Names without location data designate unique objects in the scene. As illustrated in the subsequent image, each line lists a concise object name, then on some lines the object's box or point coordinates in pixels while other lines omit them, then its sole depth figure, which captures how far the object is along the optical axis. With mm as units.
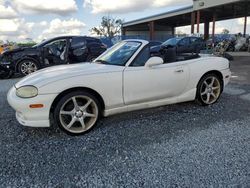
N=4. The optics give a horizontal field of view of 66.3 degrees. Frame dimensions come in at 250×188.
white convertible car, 2597
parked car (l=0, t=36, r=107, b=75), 7106
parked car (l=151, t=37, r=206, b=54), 12367
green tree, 43348
